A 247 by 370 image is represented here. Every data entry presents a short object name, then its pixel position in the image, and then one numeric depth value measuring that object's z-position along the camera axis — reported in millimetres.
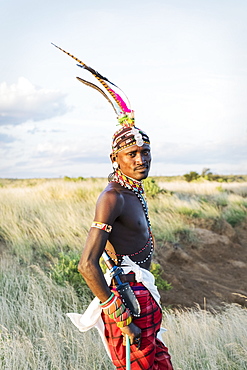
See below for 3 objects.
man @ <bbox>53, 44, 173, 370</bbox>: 2635
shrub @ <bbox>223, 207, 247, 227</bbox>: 12664
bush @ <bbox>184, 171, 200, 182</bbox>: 27838
